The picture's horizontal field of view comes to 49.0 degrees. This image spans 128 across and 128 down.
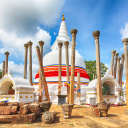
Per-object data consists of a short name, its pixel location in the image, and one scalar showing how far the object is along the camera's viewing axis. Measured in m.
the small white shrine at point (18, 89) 15.12
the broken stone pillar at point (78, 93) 16.01
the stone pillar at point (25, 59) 20.14
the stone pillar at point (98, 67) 12.91
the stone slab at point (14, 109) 7.28
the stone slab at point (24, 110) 7.21
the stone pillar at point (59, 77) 17.42
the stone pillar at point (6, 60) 21.67
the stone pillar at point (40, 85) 16.82
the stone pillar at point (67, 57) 18.21
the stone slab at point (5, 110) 7.17
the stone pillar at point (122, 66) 21.11
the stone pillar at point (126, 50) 15.22
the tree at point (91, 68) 32.66
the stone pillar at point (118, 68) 20.58
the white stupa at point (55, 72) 18.68
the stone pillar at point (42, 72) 14.17
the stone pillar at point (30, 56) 19.72
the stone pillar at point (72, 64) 12.90
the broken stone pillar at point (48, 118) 6.73
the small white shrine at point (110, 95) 16.00
